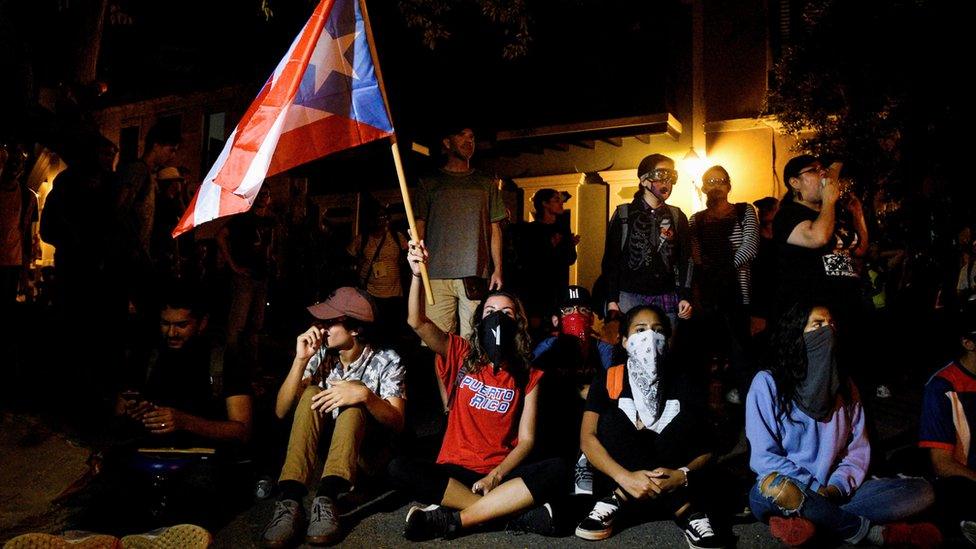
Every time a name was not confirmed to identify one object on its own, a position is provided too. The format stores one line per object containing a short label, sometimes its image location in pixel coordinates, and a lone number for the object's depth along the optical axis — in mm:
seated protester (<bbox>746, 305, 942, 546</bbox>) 3947
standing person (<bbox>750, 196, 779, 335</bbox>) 6506
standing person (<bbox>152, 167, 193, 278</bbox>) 7898
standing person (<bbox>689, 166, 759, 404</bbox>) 6432
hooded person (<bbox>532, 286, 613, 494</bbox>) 5691
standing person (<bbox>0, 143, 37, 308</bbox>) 7341
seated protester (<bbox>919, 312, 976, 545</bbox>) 4203
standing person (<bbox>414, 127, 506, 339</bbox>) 6066
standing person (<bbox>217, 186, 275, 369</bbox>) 8438
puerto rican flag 4211
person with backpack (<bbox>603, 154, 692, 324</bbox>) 5816
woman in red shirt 4133
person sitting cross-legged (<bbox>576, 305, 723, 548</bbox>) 4215
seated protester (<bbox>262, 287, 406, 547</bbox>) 4139
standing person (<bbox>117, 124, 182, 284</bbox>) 6691
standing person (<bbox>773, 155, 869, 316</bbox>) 5027
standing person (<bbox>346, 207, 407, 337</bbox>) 9195
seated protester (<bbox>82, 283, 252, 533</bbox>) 4281
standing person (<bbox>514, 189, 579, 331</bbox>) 7656
